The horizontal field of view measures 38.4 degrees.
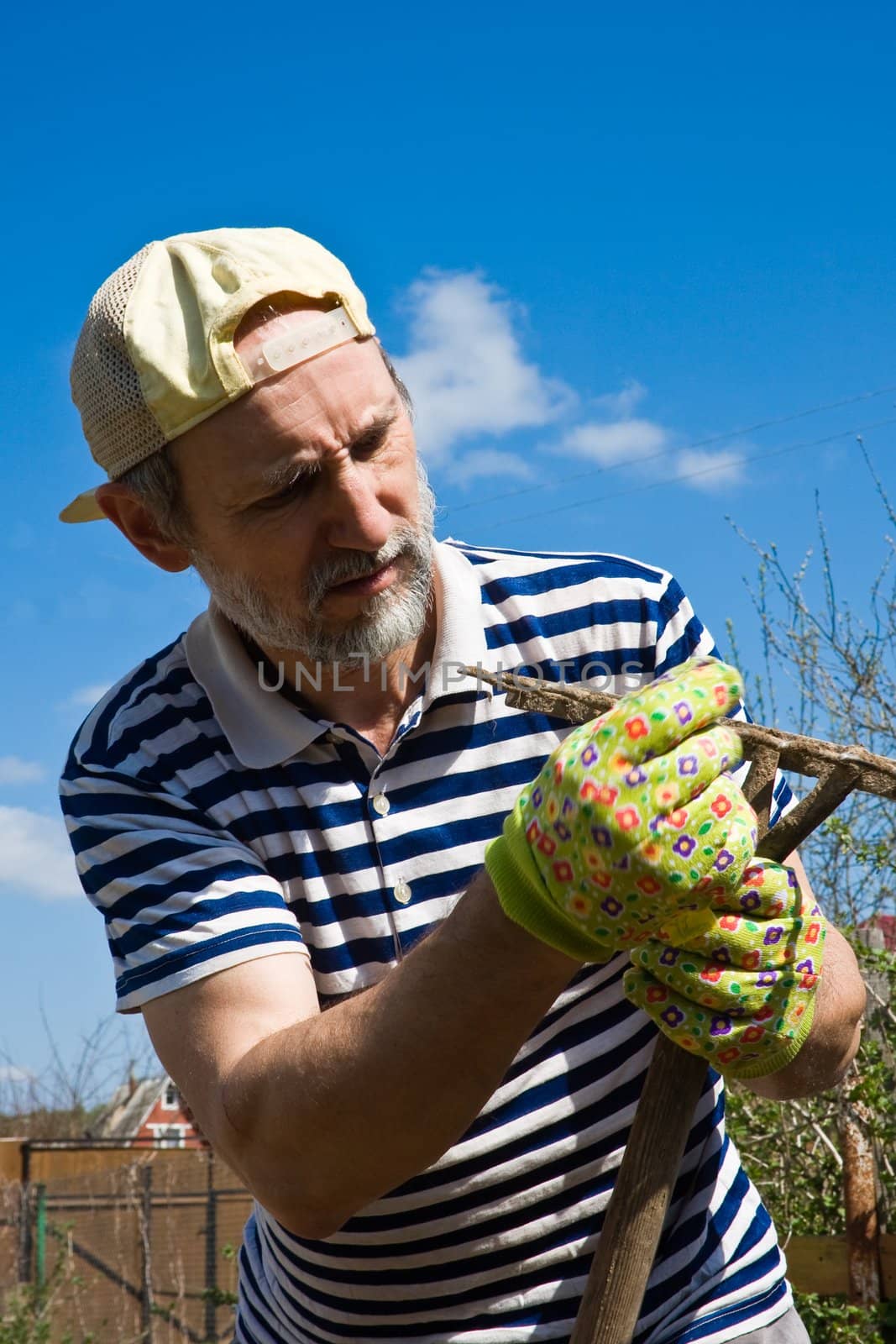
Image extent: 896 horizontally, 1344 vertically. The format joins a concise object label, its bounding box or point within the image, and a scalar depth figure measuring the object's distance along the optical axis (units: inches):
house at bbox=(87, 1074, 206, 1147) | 764.0
